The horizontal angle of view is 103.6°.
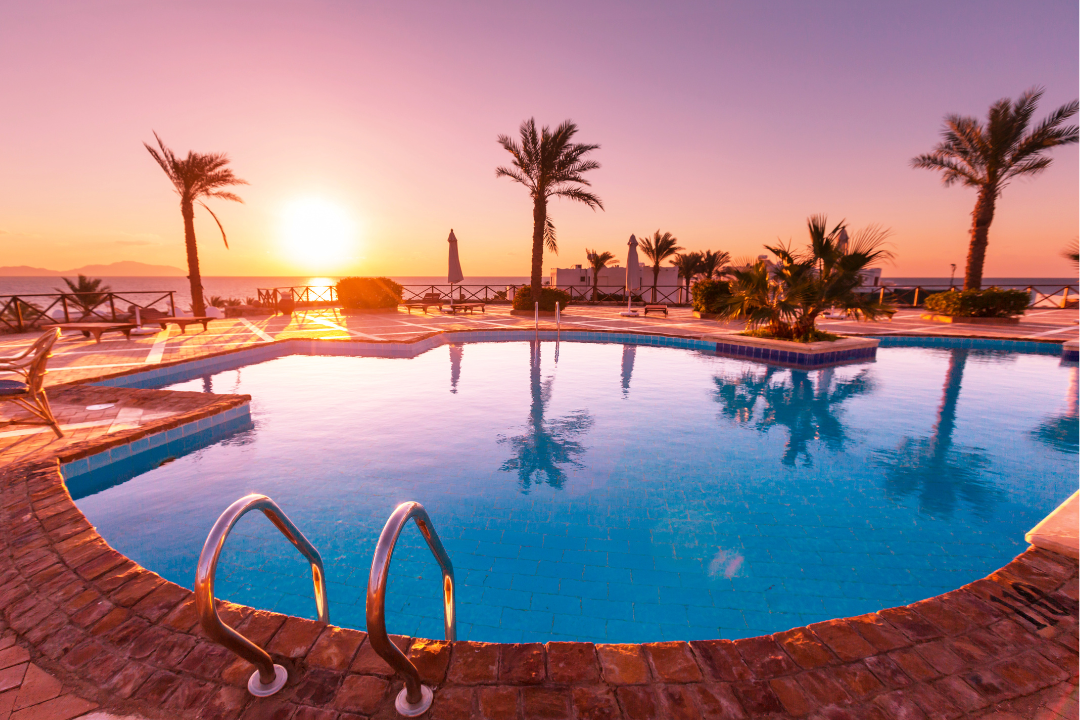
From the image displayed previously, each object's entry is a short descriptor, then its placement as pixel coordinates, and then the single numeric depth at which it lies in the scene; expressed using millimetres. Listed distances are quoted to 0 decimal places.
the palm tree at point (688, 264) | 30141
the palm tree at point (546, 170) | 18953
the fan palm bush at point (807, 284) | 10156
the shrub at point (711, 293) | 17969
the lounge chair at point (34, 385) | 4496
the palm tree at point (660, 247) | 28891
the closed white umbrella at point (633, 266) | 23438
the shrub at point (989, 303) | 16812
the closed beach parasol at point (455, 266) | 22594
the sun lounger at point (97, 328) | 11180
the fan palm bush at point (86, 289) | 14977
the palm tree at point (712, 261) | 29516
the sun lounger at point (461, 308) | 20297
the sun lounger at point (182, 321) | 12594
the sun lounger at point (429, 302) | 21797
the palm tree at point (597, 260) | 31656
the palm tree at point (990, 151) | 15594
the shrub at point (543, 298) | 20109
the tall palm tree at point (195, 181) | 15352
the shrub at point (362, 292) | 20603
